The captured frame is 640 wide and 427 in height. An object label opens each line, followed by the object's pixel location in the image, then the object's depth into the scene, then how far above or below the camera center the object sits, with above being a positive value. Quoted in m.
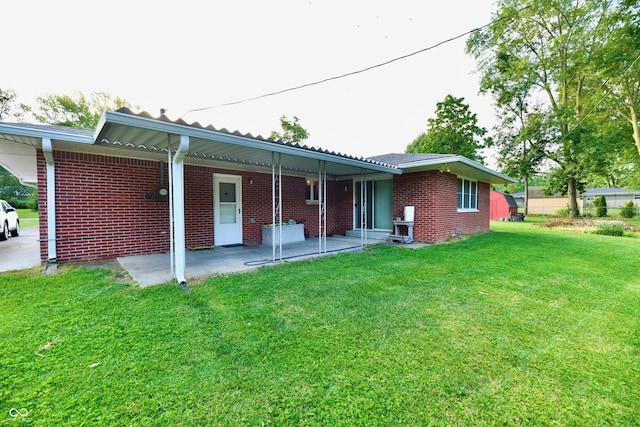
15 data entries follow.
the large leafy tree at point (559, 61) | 15.57 +9.62
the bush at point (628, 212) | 22.46 -0.42
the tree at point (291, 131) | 25.25 +7.68
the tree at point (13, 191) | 25.73 +2.54
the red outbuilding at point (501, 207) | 22.83 +0.14
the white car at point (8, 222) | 8.66 -0.26
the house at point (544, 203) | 34.28 +0.66
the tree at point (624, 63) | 13.27 +7.60
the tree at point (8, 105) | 23.42 +9.74
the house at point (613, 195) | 33.55 +1.58
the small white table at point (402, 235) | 8.31 -0.75
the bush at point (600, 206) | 23.86 +0.15
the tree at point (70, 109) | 22.91 +9.16
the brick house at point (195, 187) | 4.43 +0.68
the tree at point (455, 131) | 23.56 +7.06
